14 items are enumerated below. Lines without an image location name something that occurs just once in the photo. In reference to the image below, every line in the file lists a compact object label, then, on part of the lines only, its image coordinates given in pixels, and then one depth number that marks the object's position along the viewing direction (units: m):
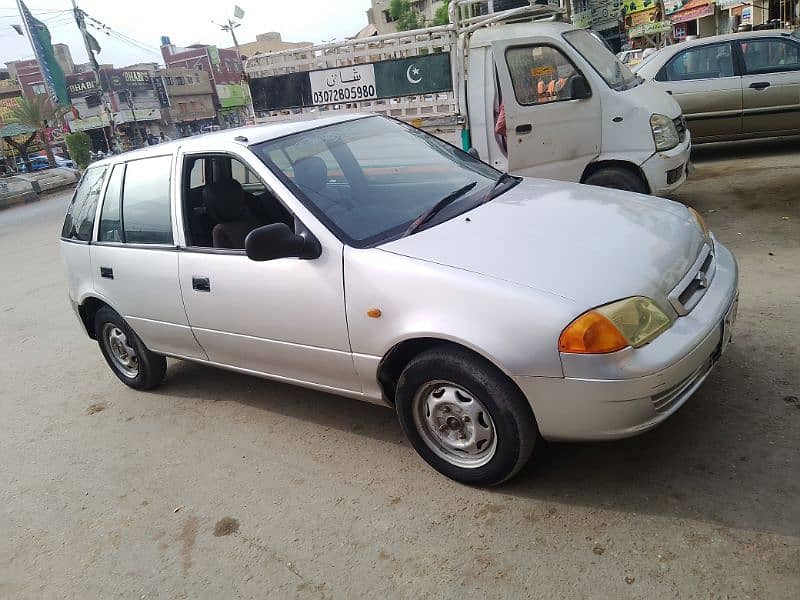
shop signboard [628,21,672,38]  28.72
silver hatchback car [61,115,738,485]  2.49
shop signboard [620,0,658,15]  32.22
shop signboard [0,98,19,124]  54.53
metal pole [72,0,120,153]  32.59
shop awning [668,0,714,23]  26.72
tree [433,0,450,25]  43.04
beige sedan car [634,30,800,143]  8.41
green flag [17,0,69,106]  33.72
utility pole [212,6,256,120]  48.03
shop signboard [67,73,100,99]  63.56
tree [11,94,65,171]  43.19
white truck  6.11
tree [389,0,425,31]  53.16
